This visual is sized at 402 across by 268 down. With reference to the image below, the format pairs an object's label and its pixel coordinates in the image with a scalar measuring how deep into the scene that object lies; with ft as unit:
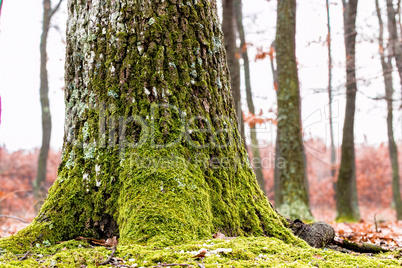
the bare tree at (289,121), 22.13
